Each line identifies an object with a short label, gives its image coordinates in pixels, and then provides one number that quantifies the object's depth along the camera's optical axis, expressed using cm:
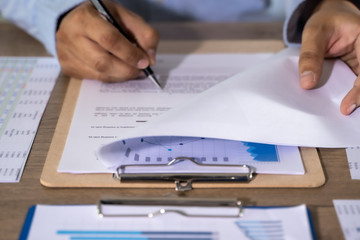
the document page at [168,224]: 47
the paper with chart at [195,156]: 55
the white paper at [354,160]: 56
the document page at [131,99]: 59
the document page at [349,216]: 48
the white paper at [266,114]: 56
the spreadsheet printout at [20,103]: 59
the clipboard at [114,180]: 54
